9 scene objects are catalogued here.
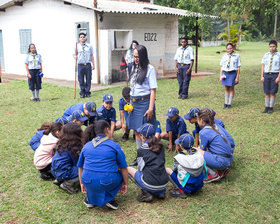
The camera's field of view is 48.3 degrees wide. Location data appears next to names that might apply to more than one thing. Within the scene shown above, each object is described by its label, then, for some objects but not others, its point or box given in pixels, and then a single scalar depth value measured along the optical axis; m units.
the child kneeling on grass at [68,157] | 3.71
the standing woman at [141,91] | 4.08
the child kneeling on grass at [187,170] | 3.56
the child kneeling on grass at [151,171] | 3.47
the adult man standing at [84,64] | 9.29
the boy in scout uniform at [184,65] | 8.80
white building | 11.18
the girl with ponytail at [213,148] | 3.94
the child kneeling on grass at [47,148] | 4.02
